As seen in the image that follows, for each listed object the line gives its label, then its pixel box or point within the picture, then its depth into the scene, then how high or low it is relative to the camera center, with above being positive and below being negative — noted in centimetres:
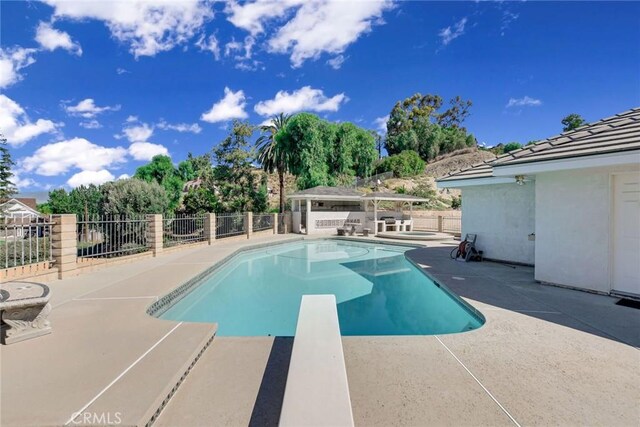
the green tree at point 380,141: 5992 +1581
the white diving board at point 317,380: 169 -127
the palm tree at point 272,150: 2622 +587
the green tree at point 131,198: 1443 +68
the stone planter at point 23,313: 327 -127
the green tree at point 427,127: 5341 +1765
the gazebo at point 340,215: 2003 -24
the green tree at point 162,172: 4169 +600
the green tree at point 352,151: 3198 +761
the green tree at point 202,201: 2580 +90
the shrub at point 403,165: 4406 +769
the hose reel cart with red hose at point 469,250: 902 -124
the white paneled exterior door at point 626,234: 494 -36
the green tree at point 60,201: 2741 +89
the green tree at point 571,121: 5184 +1756
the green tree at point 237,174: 2397 +328
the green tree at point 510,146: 6032 +1472
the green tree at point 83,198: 2263 +101
